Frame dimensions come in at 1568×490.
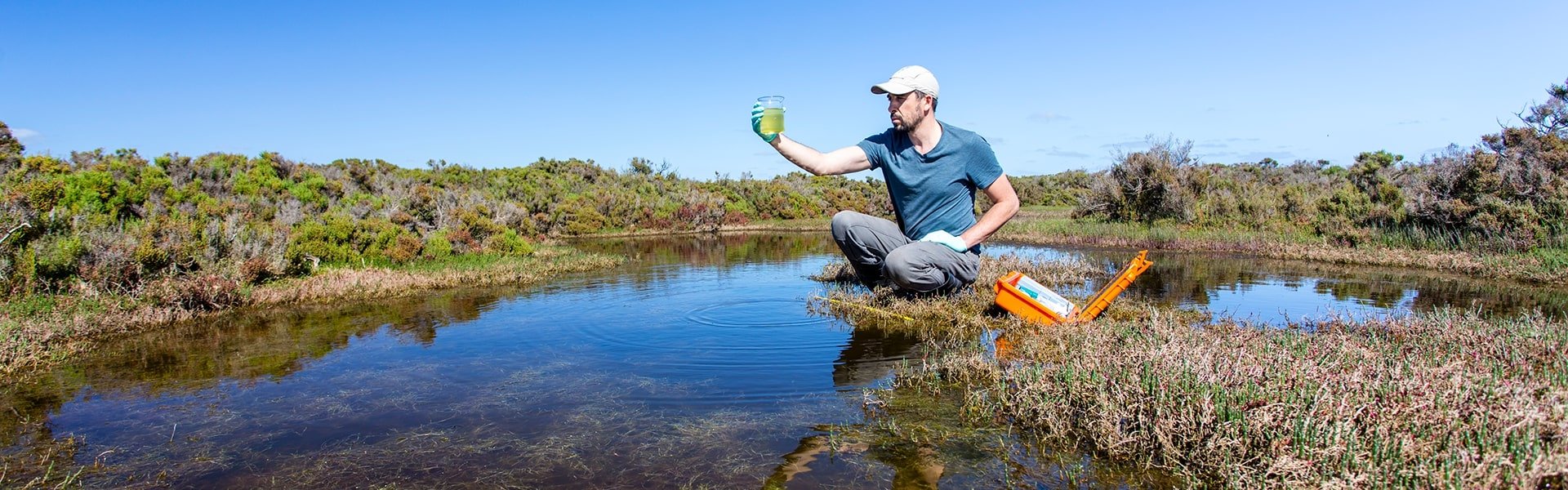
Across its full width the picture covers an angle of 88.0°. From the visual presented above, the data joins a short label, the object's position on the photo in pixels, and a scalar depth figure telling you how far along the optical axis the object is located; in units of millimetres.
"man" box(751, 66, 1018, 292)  5387
